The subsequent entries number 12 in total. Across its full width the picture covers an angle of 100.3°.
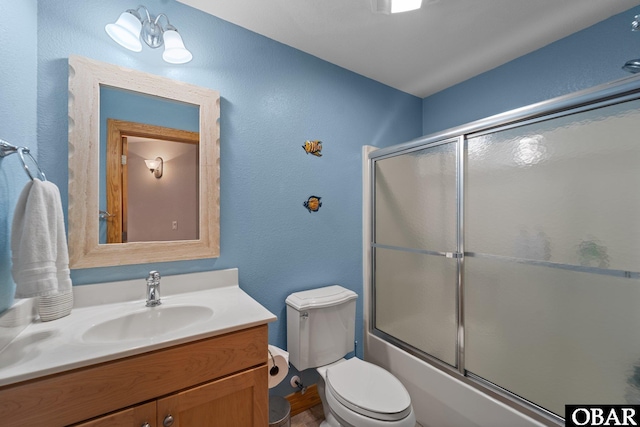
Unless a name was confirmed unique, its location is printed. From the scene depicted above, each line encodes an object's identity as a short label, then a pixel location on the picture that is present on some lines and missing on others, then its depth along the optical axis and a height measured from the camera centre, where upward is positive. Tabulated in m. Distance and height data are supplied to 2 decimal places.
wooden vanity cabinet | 0.73 -0.55
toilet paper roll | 1.34 -0.77
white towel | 0.82 -0.08
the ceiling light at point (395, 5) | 1.32 +1.06
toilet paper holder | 1.34 -0.78
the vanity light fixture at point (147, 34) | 1.16 +0.82
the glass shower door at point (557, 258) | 1.02 -0.19
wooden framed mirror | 1.14 +0.23
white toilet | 1.21 -0.87
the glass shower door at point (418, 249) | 1.57 -0.23
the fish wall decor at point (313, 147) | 1.78 +0.45
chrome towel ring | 0.85 +0.21
